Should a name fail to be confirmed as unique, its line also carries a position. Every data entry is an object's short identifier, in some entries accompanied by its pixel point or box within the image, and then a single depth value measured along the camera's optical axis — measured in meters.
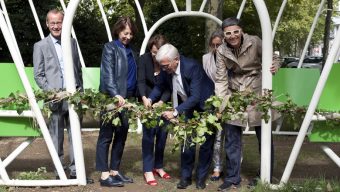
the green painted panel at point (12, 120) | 4.71
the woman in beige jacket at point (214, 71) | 4.75
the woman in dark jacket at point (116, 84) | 4.71
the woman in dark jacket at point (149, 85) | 4.92
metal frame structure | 4.20
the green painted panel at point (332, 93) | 4.32
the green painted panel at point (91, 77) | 7.24
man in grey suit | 4.80
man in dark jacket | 4.39
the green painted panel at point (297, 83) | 6.00
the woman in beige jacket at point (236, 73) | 4.38
